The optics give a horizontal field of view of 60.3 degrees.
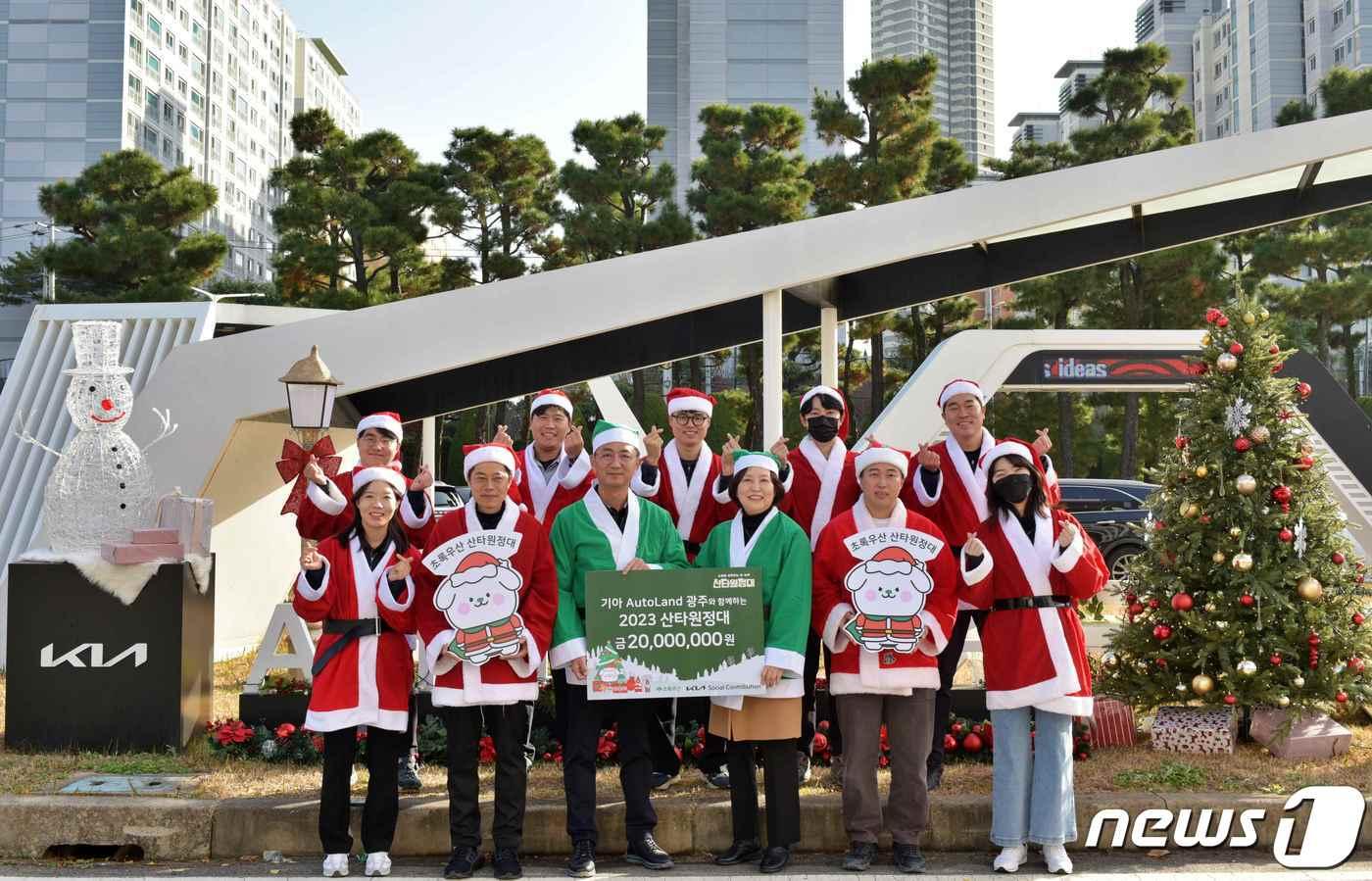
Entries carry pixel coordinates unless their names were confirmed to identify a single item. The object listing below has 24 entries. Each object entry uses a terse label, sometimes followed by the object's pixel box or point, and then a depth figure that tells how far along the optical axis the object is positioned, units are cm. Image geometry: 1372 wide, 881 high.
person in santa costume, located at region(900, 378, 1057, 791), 578
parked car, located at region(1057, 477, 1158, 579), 1502
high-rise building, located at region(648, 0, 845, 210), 7831
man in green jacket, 502
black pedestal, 651
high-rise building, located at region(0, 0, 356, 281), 5919
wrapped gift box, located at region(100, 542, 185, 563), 647
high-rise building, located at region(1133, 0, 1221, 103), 9119
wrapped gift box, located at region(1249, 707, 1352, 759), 642
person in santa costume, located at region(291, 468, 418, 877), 492
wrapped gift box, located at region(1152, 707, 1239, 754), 657
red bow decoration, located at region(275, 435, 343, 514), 772
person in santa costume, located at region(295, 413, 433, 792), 575
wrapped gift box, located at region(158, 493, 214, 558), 684
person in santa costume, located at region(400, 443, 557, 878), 485
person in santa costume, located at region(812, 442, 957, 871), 490
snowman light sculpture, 667
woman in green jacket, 492
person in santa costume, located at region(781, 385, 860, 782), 579
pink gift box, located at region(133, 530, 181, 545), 659
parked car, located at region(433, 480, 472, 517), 1872
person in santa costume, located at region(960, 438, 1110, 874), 493
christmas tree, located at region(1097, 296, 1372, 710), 649
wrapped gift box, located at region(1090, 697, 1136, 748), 676
